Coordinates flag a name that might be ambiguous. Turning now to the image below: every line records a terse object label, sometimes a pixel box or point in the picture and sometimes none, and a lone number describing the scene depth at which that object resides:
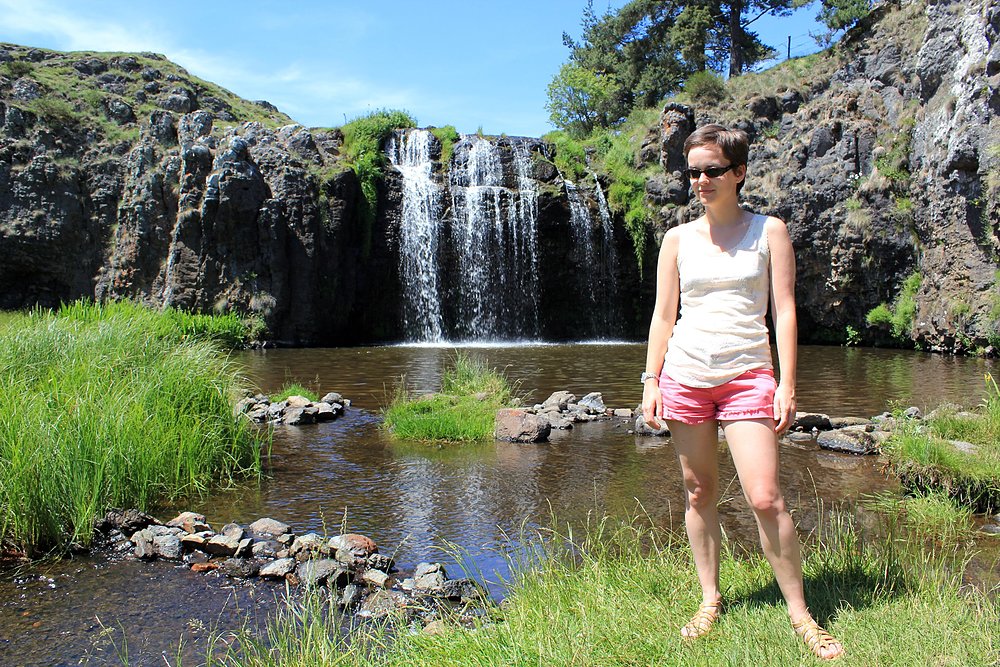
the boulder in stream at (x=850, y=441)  8.15
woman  3.04
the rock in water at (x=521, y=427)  9.05
